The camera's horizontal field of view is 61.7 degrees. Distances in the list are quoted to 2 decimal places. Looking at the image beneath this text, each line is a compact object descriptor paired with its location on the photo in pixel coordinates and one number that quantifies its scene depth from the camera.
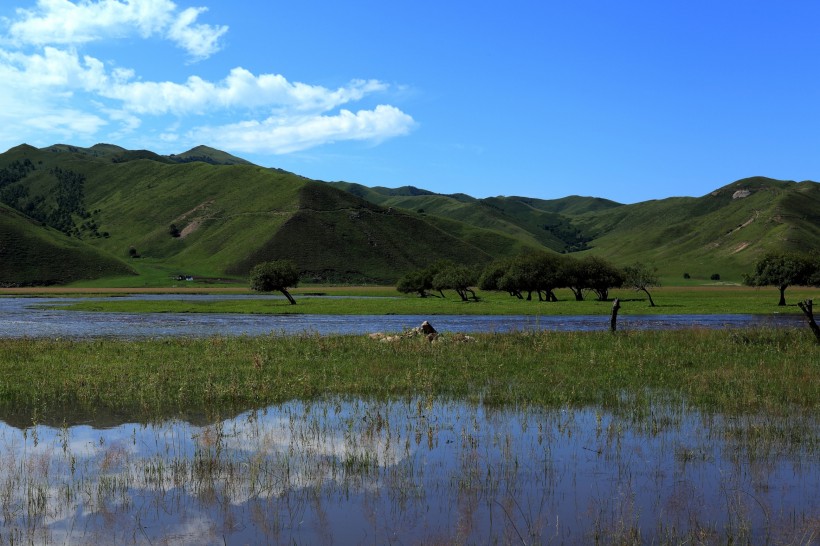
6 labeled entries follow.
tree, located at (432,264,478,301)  111.81
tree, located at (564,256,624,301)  108.69
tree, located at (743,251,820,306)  96.81
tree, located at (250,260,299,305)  102.88
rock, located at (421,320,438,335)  41.76
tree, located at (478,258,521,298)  116.44
